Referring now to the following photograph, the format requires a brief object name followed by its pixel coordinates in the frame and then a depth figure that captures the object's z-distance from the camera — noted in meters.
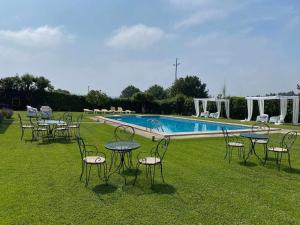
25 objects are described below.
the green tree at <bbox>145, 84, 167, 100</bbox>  59.69
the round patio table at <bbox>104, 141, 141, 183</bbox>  4.48
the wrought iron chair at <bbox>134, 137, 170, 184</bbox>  4.30
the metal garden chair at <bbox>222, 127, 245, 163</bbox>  6.02
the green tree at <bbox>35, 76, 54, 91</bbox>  24.14
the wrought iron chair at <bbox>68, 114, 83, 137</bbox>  9.39
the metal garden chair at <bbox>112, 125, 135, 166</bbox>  9.29
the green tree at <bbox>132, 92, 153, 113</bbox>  27.62
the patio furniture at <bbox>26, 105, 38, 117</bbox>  14.20
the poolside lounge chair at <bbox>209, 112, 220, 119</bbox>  22.11
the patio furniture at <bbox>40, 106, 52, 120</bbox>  11.79
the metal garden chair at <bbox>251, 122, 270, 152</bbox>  11.07
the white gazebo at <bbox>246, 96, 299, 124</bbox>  16.14
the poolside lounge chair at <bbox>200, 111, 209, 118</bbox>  23.10
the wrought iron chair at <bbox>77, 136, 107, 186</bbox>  4.18
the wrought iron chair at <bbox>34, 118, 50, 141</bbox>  8.28
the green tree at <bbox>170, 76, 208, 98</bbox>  44.22
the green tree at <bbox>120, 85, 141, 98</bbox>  72.44
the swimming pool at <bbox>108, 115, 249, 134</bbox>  15.55
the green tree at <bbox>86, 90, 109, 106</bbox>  25.36
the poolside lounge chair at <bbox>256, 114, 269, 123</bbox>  17.34
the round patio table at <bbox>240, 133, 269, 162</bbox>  5.92
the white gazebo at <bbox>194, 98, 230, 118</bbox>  21.73
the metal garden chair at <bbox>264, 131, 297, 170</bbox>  5.43
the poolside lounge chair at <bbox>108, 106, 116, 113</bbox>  23.95
